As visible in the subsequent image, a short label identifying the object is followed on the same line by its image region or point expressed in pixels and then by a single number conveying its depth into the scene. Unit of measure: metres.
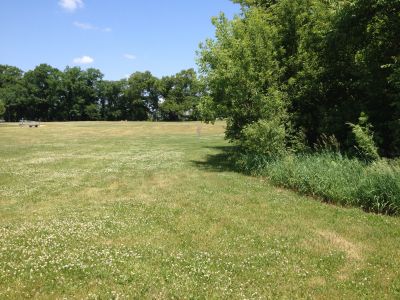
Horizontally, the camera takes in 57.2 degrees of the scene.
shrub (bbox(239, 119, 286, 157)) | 18.94
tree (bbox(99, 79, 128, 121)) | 130.62
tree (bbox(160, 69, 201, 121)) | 117.94
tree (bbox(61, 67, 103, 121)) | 128.38
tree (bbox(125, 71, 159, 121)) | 126.94
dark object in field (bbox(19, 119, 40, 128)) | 77.81
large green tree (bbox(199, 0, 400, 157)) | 17.81
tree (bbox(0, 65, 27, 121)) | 121.19
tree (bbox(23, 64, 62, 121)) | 127.06
